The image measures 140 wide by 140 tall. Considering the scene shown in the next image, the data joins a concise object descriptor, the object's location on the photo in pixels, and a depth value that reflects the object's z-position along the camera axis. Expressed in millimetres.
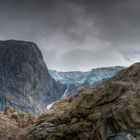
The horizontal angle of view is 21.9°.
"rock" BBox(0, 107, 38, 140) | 80250
